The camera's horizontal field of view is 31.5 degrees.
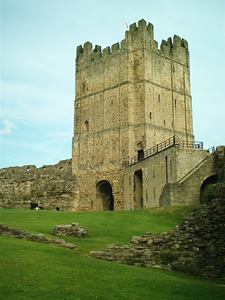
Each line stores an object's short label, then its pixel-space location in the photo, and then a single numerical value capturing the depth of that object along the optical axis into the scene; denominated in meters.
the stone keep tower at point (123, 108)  44.34
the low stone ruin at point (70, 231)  17.70
